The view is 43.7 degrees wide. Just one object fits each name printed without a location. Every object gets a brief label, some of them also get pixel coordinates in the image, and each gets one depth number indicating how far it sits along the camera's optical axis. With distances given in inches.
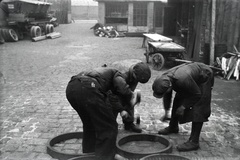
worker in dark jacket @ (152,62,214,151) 163.5
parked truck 769.6
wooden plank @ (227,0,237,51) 386.3
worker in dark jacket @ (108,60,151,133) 157.9
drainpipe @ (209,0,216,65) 391.9
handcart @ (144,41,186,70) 418.9
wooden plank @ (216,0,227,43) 397.4
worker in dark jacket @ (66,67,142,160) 140.3
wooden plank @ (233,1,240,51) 382.1
